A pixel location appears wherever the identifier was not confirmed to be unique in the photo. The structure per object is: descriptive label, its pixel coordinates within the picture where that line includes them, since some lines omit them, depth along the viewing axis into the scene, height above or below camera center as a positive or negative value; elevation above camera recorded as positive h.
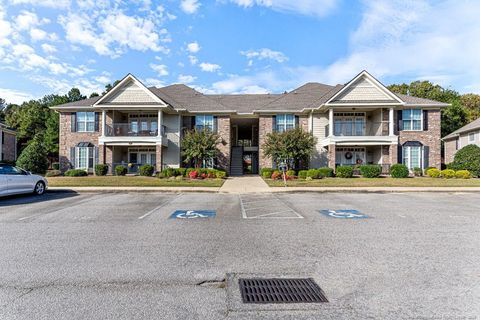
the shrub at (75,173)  24.95 -0.80
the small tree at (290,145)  23.28 +1.48
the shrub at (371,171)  23.44 -0.59
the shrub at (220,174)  23.73 -0.85
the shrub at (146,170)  24.65 -0.54
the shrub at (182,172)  24.31 -0.69
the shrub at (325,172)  23.50 -0.67
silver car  12.82 -0.83
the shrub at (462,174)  23.52 -0.83
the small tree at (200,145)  23.73 +1.52
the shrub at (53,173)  25.95 -0.85
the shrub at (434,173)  24.11 -0.77
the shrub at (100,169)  25.25 -0.47
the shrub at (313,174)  23.14 -0.81
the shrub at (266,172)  24.24 -0.72
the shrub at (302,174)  23.63 -0.84
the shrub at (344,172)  23.56 -0.67
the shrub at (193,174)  23.00 -0.85
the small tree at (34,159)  27.05 +0.41
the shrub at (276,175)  22.94 -0.89
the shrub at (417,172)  25.25 -0.72
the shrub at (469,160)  25.23 +0.31
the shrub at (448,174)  23.56 -0.83
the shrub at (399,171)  23.42 -0.59
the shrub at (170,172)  23.58 -0.69
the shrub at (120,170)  25.09 -0.55
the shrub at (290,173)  23.38 -0.78
